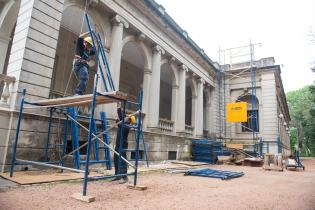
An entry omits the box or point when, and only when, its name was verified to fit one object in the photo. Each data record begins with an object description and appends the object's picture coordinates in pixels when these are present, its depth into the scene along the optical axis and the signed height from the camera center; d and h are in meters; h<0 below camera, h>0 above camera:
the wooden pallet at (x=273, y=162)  12.84 -0.58
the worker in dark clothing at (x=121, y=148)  6.14 -0.09
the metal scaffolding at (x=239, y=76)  22.22 +7.34
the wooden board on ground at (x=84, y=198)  4.14 -0.97
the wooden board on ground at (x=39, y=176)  5.60 -0.92
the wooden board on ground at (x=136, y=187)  5.46 -0.96
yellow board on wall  20.59 +3.34
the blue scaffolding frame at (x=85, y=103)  4.87 +0.95
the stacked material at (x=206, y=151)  16.20 -0.14
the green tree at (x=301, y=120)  45.88 +7.06
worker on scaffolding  6.46 +2.23
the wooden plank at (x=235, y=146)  18.98 +0.30
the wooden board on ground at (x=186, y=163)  13.32 -0.89
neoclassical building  7.55 +4.44
